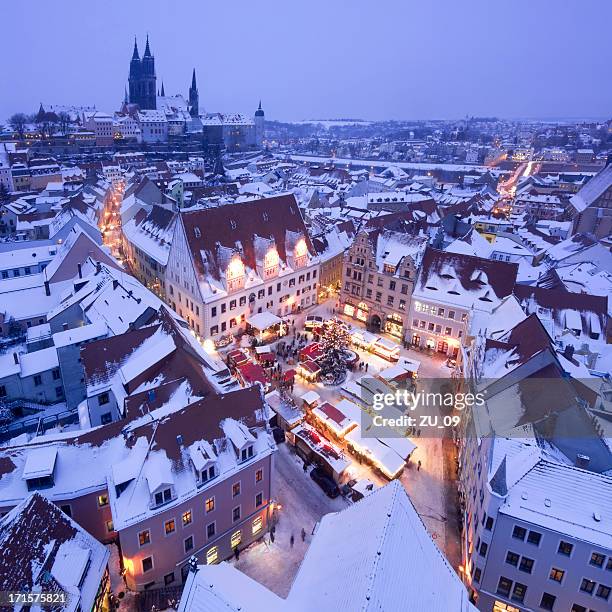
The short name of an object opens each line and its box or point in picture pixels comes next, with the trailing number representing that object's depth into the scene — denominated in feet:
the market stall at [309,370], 173.68
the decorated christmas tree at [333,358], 174.40
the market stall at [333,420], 140.44
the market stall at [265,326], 200.50
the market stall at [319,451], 126.41
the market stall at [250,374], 164.07
